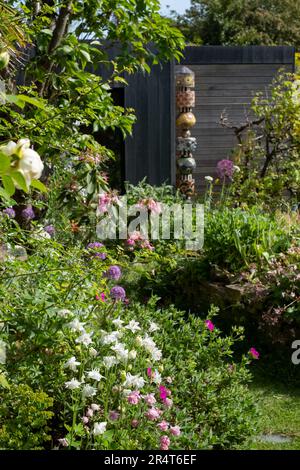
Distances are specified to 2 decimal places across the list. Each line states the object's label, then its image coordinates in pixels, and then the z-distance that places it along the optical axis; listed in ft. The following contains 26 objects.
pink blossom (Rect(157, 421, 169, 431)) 9.68
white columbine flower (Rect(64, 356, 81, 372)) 9.61
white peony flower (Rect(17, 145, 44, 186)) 5.07
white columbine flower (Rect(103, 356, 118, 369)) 9.85
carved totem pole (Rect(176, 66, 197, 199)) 31.17
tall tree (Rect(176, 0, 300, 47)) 76.28
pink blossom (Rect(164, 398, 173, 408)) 10.19
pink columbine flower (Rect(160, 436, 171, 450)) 9.45
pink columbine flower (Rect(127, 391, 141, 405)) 9.51
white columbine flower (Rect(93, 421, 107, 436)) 9.05
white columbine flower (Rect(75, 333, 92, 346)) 9.98
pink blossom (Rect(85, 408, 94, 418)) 9.37
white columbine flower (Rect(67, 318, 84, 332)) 10.12
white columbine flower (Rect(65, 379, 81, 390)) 9.32
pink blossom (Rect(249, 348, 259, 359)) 11.90
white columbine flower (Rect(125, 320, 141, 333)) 10.90
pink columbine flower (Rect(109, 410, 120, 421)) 9.57
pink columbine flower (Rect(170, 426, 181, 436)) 9.70
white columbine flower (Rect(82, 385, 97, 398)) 9.36
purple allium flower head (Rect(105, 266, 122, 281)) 14.34
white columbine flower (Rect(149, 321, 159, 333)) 11.51
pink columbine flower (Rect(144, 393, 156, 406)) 9.76
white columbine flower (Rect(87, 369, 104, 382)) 9.43
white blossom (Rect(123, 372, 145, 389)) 9.70
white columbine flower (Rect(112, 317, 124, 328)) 10.93
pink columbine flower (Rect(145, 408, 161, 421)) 9.57
